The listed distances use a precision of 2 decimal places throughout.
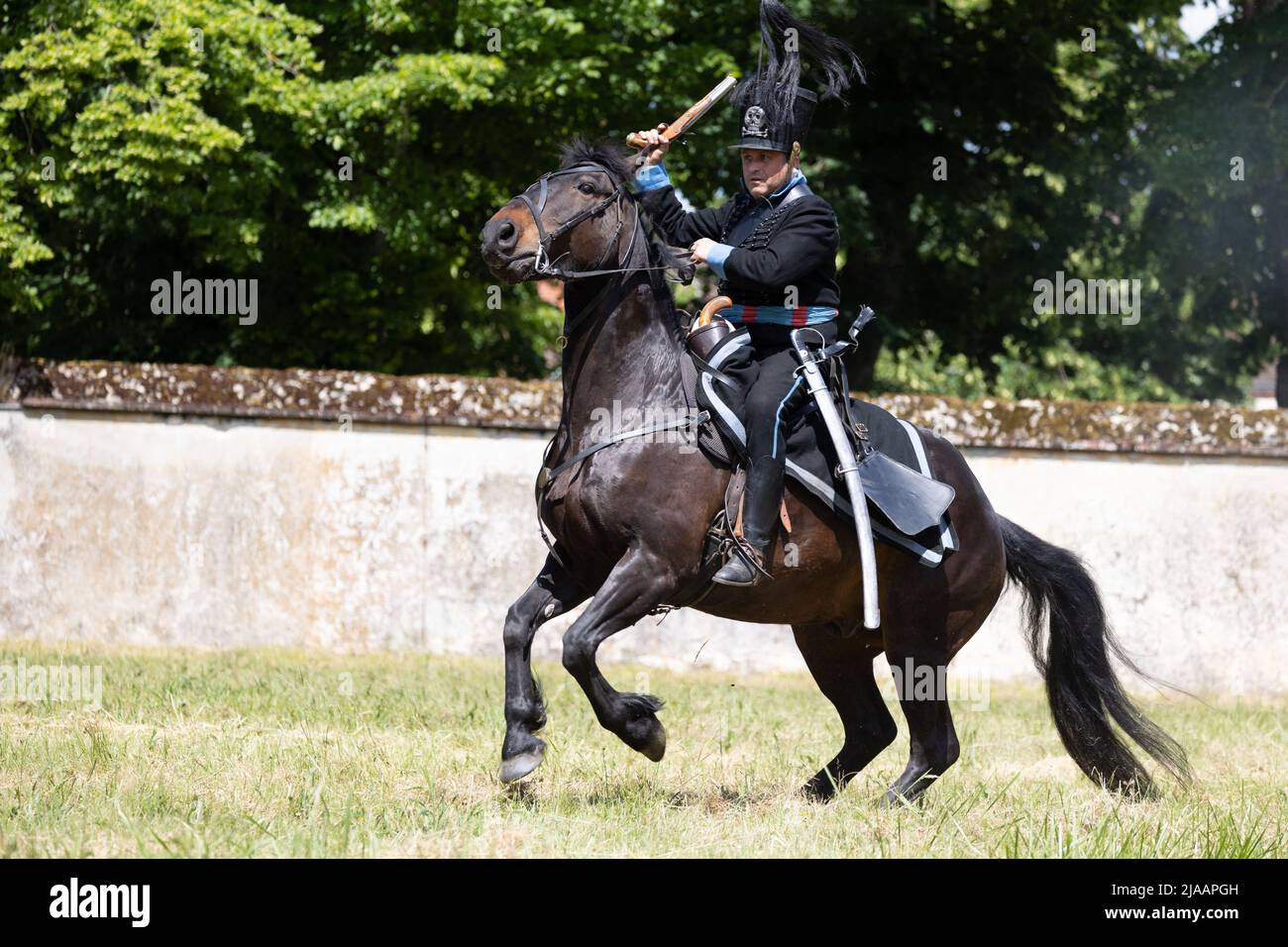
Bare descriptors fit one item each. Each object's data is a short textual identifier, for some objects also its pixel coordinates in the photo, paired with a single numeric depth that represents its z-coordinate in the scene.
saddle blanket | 13.78
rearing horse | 12.95
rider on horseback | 13.48
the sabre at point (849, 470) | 13.82
